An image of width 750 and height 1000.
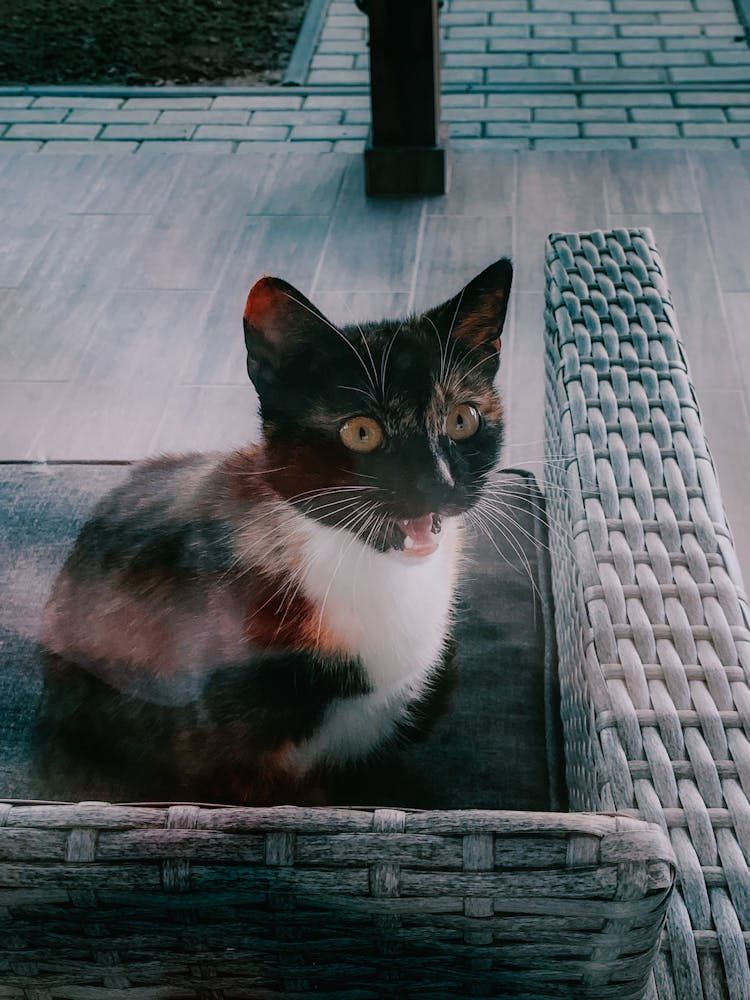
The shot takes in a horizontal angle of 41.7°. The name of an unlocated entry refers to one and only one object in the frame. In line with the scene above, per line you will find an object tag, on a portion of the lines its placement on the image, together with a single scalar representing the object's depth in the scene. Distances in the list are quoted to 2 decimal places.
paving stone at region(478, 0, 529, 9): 2.48
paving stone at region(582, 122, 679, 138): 2.01
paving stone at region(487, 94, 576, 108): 2.13
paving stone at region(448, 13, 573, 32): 2.34
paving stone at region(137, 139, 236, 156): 1.81
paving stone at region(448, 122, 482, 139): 2.15
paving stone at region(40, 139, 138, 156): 1.69
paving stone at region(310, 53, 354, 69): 2.29
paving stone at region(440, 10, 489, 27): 2.46
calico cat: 0.73
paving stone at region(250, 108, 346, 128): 2.04
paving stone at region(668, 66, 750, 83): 2.32
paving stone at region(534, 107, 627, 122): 2.07
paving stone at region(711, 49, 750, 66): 2.44
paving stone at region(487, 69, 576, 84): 2.18
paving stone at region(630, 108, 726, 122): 2.11
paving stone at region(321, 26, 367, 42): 2.25
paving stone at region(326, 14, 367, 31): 2.34
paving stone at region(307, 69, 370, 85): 2.30
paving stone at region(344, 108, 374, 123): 2.31
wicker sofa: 0.58
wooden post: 2.00
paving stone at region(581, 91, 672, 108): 2.13
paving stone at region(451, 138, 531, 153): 2.03
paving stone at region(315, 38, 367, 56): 2.26
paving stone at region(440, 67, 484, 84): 2.31
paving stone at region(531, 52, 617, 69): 2.23
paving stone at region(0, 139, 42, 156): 1.56
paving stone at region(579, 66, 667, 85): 2.21
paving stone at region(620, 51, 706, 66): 2.29
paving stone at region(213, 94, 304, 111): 1.96
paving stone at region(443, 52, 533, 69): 2.29
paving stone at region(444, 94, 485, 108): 2.27
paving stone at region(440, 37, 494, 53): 2.39
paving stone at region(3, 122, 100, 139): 1.61
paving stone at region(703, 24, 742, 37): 2.53
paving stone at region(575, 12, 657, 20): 2.41
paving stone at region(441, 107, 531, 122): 2.19
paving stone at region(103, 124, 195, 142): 1.73
